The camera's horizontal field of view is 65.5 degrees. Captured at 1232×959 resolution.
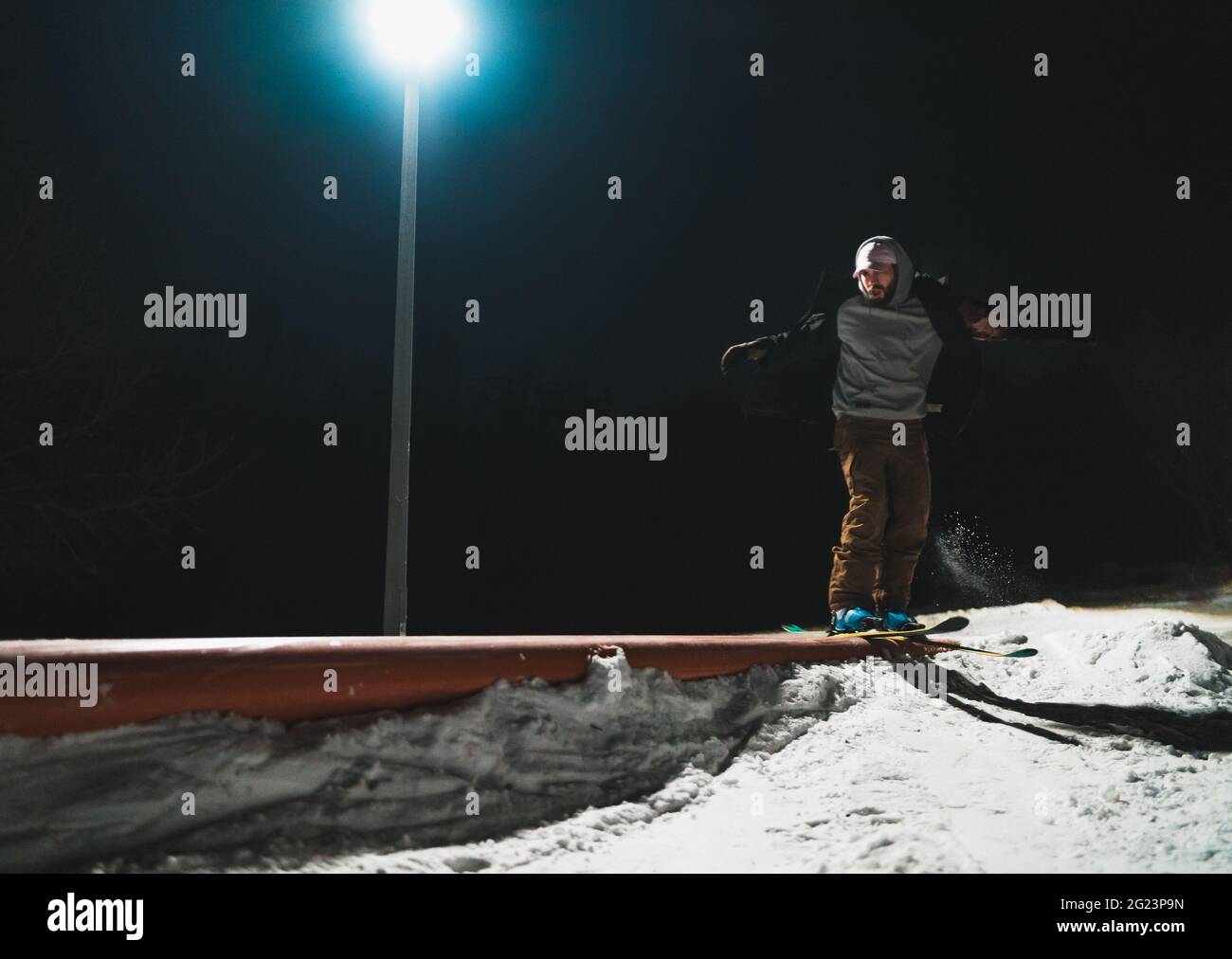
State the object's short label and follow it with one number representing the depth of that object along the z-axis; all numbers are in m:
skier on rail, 5.57
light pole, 7.93
